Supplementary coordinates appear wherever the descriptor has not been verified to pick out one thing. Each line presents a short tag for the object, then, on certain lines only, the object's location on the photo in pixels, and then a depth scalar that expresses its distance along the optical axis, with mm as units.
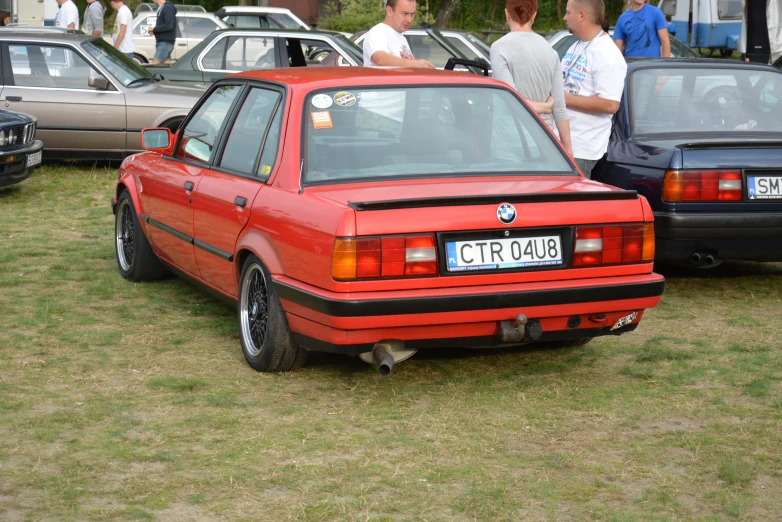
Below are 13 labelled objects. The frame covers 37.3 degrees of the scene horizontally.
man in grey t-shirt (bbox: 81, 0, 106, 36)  18172
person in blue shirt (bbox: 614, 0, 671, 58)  12023
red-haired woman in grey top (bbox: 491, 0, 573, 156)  7059
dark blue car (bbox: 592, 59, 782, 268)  6855
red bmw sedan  4715
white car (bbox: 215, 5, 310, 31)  26016
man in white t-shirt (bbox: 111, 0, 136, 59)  17203
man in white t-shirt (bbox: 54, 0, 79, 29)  18938
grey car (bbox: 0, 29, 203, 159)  12656
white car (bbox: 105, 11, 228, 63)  28078
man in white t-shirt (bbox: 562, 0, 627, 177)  7312
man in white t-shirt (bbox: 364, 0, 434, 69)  8320
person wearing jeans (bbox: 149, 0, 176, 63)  18766
